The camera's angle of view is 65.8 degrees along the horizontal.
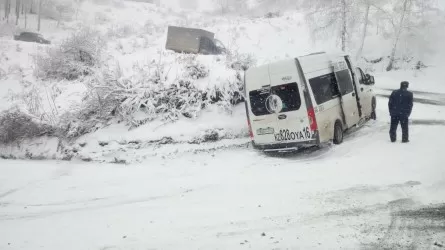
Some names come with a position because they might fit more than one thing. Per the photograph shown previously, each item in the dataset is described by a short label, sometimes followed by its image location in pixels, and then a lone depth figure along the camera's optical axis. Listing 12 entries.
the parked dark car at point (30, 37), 29.12
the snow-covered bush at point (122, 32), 30.58
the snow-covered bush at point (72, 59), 15.55
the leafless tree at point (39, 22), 39.88
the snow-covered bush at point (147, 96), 11.78
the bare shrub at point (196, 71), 12.58
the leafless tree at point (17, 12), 41.94
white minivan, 8.73
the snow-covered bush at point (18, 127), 11.71
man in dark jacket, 9.01
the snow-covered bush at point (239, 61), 13.49
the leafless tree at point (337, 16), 21.62
